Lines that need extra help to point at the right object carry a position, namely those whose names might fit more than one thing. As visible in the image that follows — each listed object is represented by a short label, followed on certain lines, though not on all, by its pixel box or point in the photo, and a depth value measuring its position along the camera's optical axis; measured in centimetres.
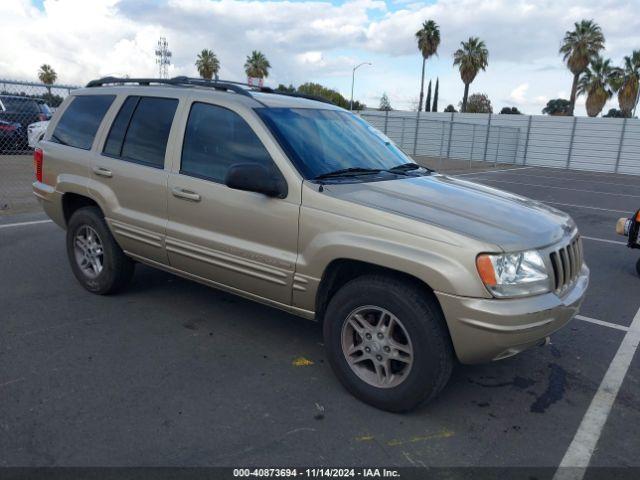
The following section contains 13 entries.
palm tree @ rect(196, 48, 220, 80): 5994
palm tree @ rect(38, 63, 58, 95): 7481
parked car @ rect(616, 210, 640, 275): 623
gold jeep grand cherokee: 291
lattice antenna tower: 6012
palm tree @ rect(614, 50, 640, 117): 4056
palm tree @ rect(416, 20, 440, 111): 4909
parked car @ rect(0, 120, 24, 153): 1534
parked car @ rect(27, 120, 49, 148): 1525
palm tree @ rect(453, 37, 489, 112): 4522
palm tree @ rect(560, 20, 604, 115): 3912
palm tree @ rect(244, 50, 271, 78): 5900
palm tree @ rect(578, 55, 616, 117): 4028
